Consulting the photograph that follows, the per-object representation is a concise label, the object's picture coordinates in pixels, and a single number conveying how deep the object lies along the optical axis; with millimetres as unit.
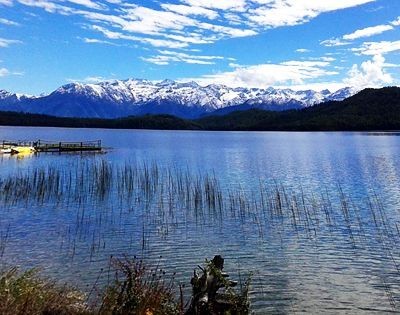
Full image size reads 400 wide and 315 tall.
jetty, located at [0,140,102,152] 91612
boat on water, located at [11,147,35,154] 81131
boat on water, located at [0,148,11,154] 80975
